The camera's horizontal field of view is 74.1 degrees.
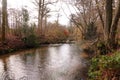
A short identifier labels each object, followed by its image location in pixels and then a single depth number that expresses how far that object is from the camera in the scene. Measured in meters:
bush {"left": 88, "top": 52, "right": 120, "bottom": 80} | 2.37
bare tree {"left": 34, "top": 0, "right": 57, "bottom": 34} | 12.35
